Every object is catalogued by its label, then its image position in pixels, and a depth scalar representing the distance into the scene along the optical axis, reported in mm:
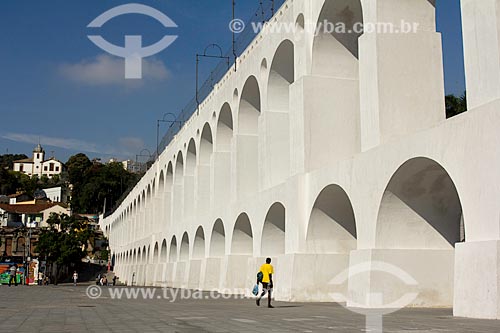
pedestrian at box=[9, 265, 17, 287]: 51888
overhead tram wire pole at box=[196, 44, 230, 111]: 30353
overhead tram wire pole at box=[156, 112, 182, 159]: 45572
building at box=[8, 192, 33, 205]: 97112
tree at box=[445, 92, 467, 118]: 30775
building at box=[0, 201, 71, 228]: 79625
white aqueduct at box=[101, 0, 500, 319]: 9594
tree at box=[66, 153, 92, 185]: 106688
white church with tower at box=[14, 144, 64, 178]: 144000
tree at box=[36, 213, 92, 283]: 55906
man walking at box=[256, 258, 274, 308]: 13671
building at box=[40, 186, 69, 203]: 113438
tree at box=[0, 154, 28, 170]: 159125
